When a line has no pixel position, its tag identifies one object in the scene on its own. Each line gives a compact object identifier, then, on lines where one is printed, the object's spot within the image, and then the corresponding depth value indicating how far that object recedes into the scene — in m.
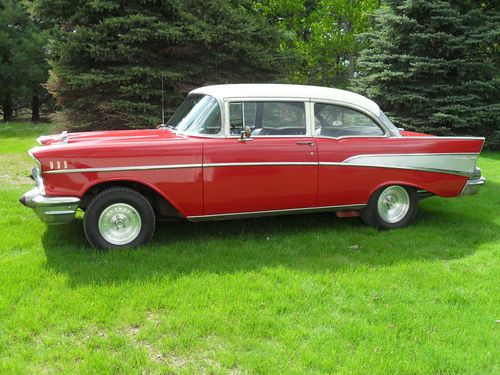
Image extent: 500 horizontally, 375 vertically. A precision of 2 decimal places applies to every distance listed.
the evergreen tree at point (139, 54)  10.70
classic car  4.87
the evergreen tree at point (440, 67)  12.84
